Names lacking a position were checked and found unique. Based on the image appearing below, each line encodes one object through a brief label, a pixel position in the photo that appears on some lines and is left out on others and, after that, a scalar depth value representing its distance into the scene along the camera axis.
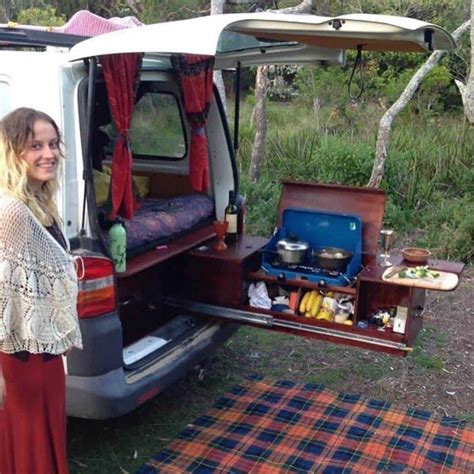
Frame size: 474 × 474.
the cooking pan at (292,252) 4.00
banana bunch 3.85
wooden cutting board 3.43
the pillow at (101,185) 3.61
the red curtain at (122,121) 3.25
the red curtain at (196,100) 4.10
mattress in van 3.62
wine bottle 4.31
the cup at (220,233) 4.18
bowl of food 3.84
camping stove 3.90
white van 2.97
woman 2.42
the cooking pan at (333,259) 3.93
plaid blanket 3.57
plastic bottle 3.23
